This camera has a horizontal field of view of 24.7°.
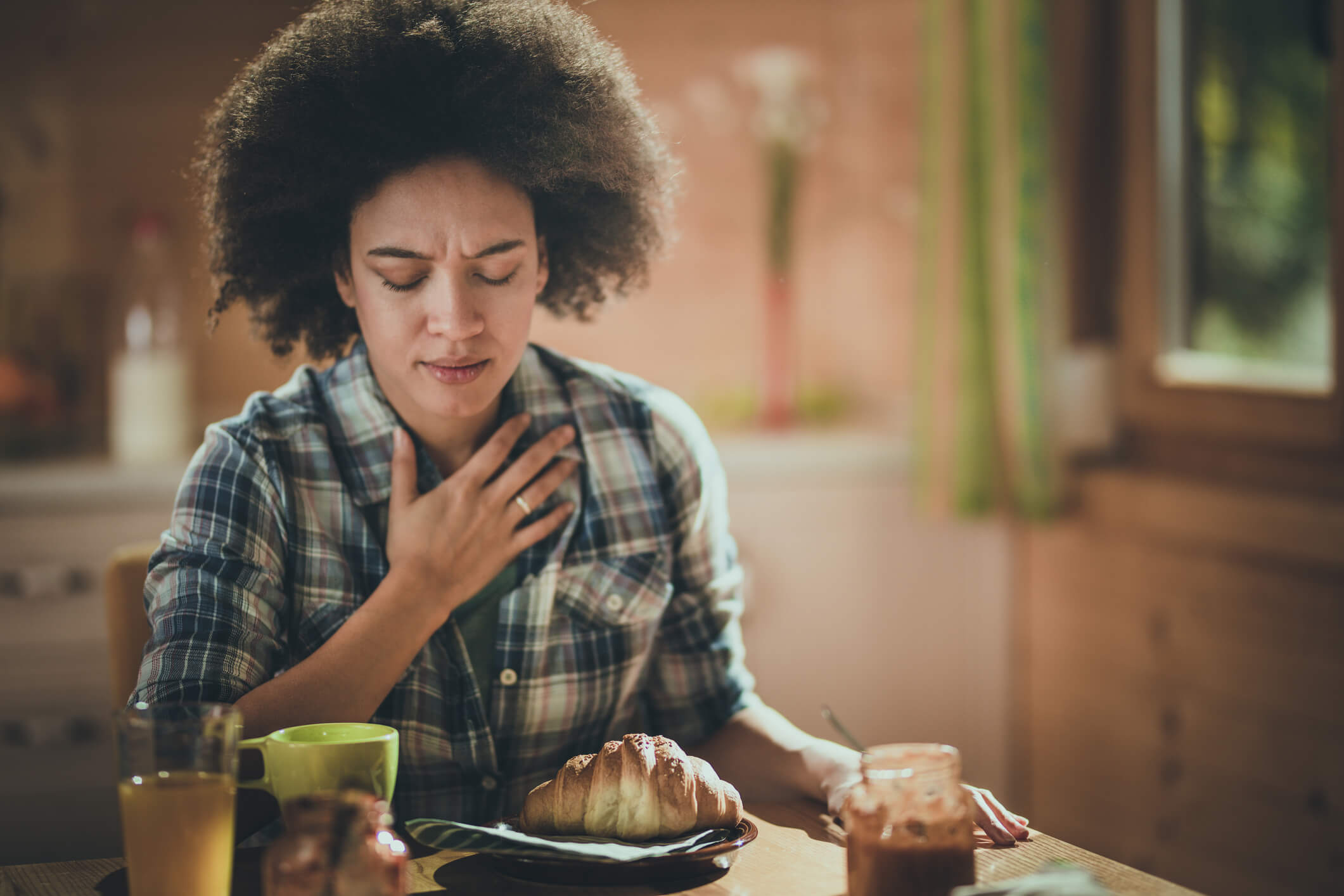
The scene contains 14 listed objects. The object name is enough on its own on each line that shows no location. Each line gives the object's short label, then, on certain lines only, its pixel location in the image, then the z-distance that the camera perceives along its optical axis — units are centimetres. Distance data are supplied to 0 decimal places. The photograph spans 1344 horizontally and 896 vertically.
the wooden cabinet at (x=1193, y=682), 308
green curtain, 380
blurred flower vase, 444
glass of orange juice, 192
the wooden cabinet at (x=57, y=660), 342
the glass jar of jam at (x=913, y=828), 194
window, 327
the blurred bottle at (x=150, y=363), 380
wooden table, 200
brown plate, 199
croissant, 204
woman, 227
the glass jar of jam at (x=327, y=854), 185
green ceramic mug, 197
